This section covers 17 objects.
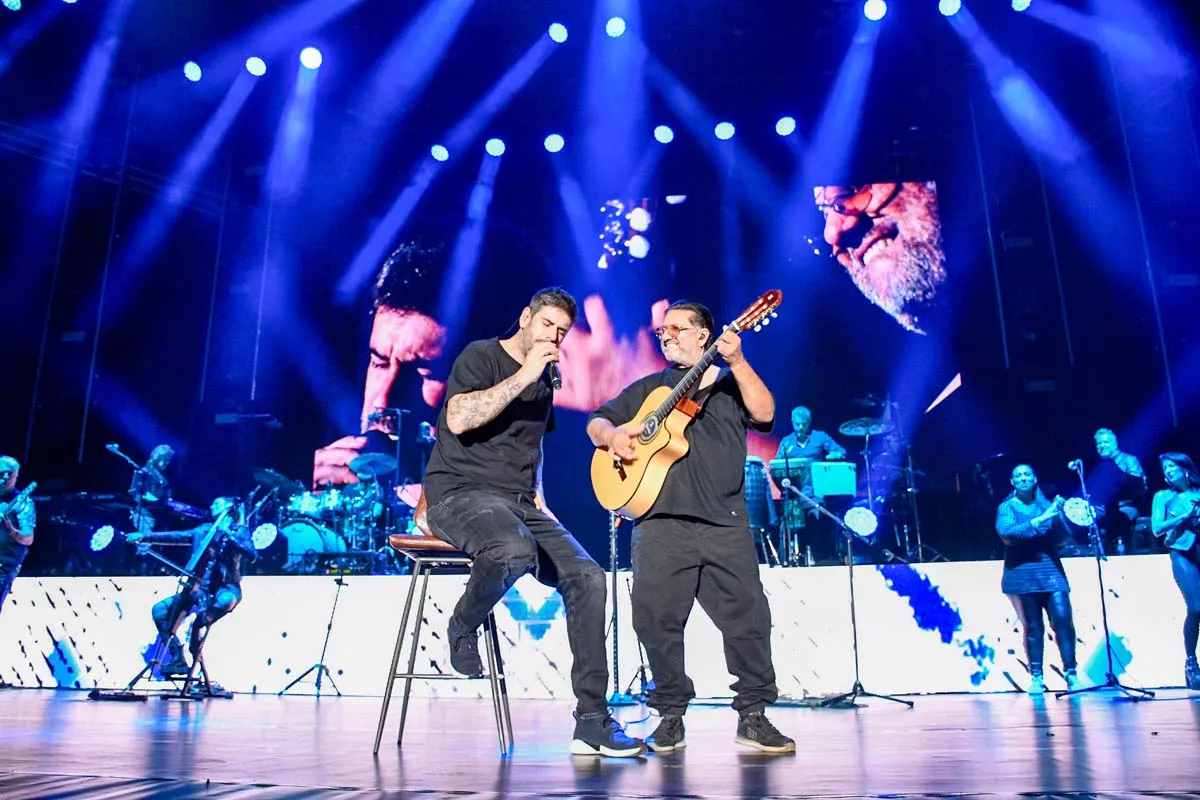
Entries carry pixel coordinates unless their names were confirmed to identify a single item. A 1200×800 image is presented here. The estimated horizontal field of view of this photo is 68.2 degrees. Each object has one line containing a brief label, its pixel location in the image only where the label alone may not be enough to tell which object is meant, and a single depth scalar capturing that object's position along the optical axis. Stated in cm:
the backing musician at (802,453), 865
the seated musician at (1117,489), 832
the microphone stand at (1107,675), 509
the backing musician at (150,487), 845
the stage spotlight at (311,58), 852
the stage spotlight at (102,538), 864
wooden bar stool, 282
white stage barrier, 569
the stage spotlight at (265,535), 951
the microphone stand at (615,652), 548
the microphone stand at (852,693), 504
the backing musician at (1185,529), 556
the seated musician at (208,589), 611
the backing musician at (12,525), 673
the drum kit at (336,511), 941
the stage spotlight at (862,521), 879
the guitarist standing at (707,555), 300
